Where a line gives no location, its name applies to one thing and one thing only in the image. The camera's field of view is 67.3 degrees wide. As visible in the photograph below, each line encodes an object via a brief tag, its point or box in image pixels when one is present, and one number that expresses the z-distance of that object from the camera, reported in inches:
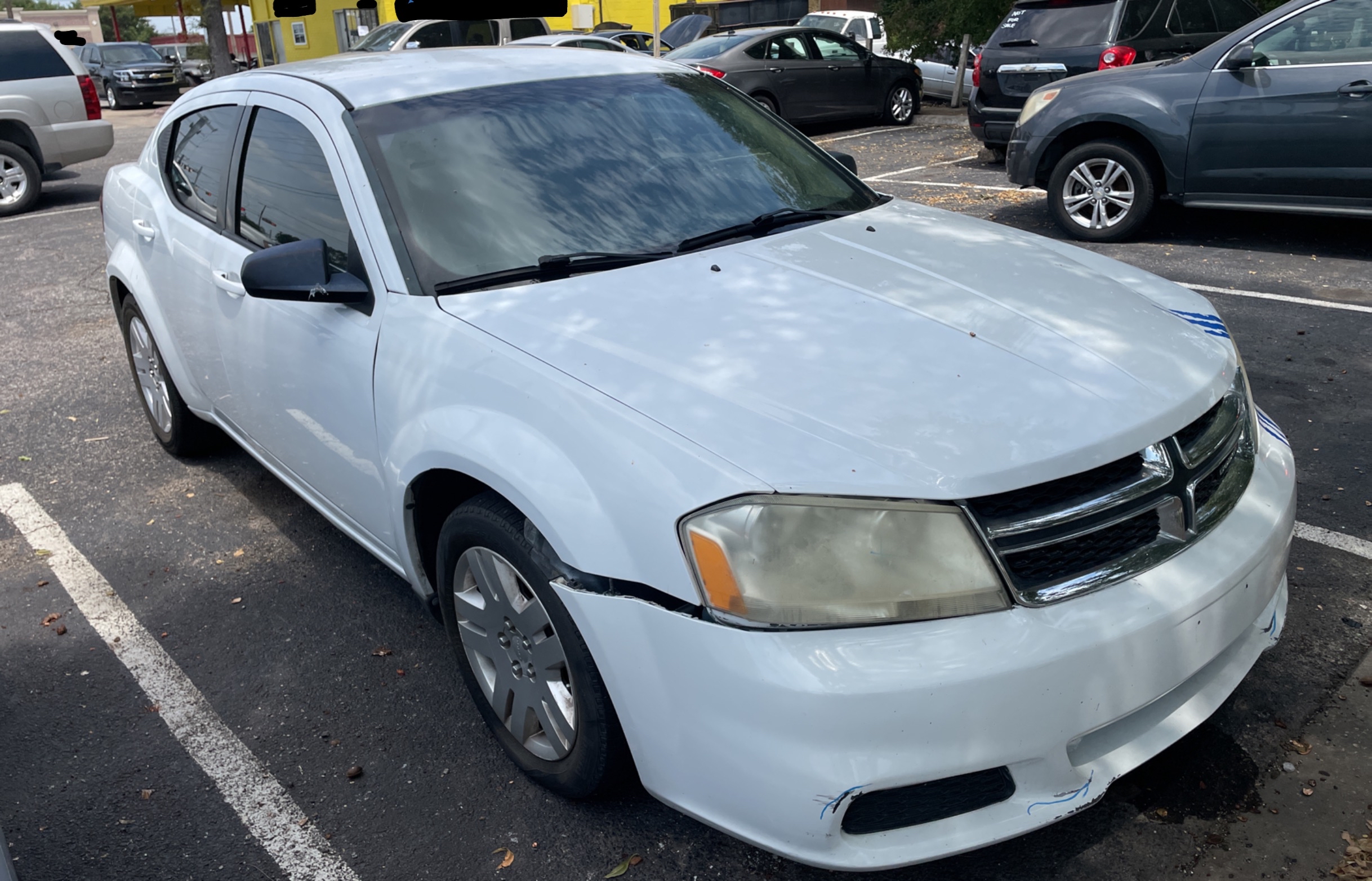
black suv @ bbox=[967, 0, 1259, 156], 362.9
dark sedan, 550.0
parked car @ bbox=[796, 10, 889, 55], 796.0
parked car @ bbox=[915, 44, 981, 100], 725.3
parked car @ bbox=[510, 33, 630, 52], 604.1
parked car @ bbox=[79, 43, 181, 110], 1063.0
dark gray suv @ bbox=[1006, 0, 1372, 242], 257.3
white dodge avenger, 75.0
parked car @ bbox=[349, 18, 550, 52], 638.5
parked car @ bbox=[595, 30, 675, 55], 798.5
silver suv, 438.6
